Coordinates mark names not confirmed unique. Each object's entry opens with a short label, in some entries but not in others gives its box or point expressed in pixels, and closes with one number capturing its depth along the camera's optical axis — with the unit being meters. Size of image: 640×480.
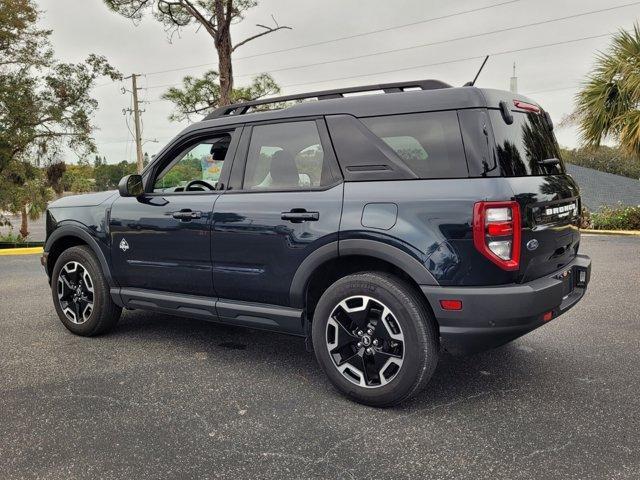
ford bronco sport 2.94
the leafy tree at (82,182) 62.56
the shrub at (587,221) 14.77
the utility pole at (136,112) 45.38
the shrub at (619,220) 14.04
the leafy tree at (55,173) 24.81
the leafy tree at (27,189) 22.83
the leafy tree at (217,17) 16.59
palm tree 12.13
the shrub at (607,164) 42.91
